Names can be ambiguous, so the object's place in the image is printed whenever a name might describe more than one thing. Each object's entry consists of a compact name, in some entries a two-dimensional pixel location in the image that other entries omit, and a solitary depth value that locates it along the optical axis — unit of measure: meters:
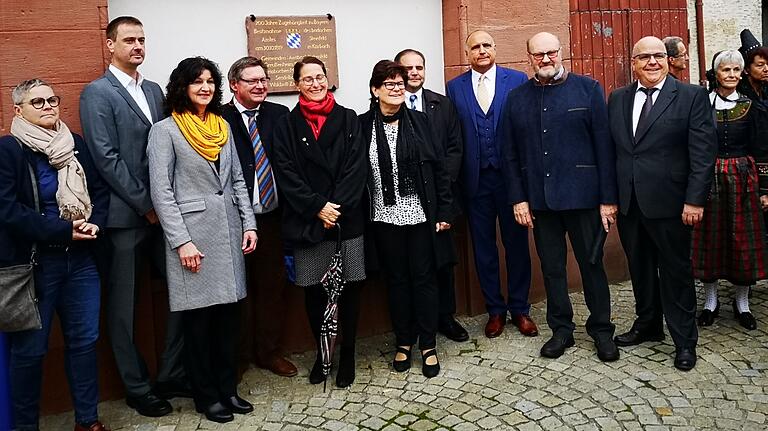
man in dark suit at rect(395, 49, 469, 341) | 5.40
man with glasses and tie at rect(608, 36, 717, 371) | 4.76
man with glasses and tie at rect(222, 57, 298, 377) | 4.91
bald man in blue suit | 5.57
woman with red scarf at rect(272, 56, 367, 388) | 4.71
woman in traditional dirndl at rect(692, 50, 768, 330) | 5.48
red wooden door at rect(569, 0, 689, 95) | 6.67
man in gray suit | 4.48
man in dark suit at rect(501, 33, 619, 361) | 5.05
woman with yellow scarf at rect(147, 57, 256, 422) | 4.32
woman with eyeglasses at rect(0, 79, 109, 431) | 3.98
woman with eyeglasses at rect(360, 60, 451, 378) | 4.93
